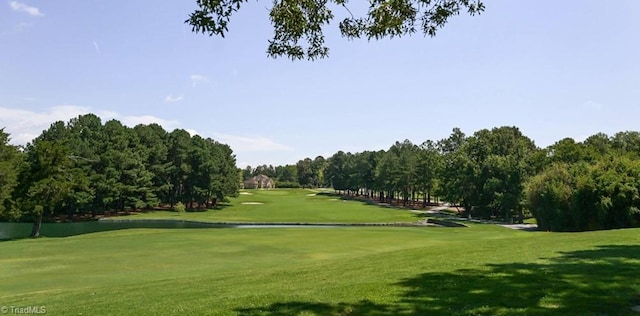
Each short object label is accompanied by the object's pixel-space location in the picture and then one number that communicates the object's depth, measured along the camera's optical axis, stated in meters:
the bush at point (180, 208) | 88.44
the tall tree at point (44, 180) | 45.34
